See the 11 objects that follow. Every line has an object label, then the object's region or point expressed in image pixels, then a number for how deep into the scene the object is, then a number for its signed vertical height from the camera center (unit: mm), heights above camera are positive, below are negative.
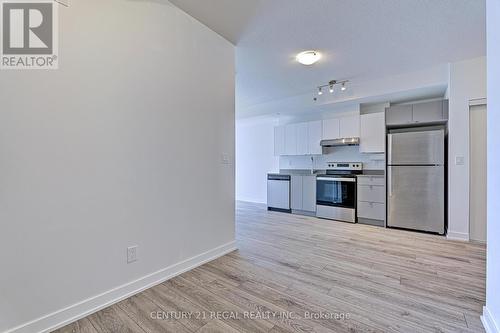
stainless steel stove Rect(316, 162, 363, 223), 4238 -544
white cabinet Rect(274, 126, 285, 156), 5562 +630
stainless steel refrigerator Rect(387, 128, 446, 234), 3441 -222
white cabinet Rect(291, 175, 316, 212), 4777 -593
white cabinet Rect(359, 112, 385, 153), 4117 +605
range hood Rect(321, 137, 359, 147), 4408 +476
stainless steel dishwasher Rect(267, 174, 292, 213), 5188 -634
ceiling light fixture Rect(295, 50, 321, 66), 3043 +1497
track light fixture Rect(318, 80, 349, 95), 4102 +1512
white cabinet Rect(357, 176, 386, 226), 3936 -615
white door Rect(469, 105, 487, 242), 3136 -123
